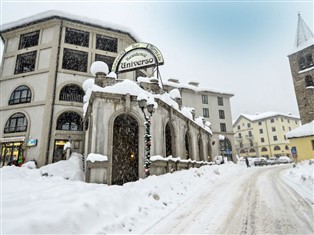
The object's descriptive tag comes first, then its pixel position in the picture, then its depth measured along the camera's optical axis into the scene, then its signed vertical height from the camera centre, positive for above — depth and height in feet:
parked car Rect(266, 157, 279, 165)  118.32 -0.62
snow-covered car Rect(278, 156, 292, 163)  120.37 -0.14
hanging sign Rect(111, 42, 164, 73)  56.49 +29.36
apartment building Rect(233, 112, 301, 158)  195.31 +26.67
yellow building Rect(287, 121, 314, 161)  82.67 +7.83
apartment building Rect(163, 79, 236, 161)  132.05 +38.14
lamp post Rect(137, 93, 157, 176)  31.94 +8.46
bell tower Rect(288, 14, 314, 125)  93.09 +41.84
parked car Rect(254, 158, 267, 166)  115.55 -1.23
